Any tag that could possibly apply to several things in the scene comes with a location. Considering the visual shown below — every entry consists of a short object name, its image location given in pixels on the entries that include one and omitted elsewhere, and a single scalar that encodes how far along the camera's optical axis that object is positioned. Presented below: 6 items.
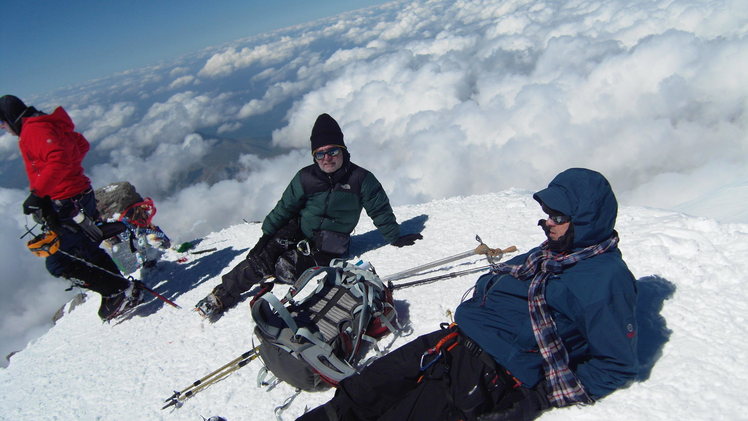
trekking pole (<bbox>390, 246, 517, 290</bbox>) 4.89
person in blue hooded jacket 2.46
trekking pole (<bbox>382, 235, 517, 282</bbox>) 5.10
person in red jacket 5.47
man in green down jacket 5.59
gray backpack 3.49
